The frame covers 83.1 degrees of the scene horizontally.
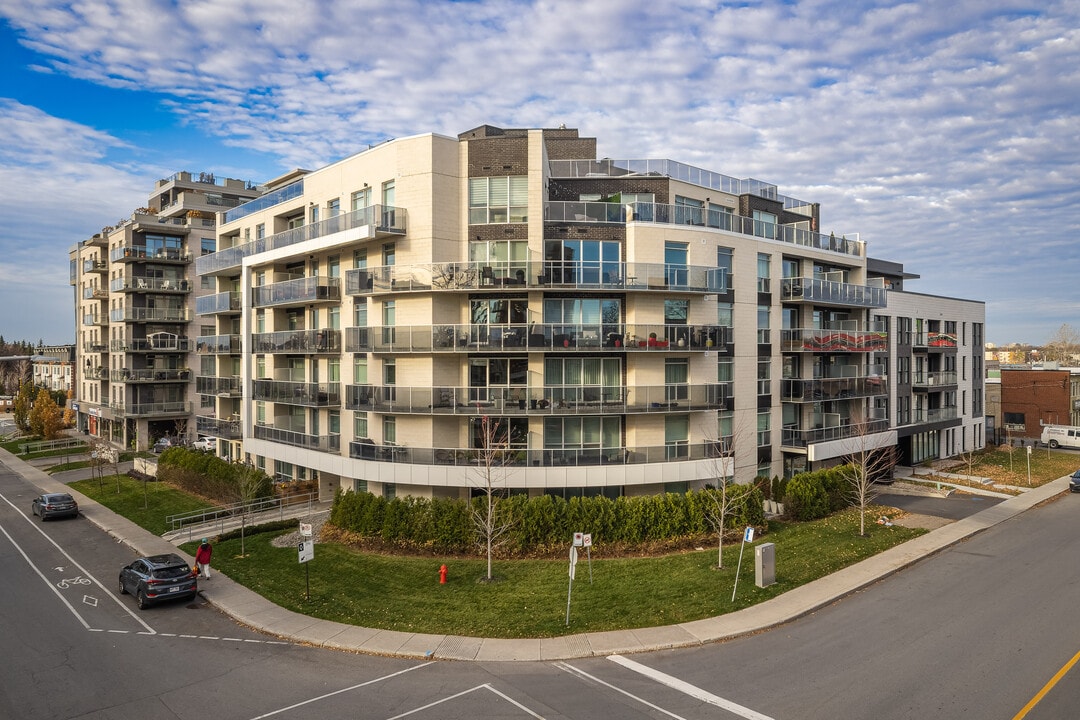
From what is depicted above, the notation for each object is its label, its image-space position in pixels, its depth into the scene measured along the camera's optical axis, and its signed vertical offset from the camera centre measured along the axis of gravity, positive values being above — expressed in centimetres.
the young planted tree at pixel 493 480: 2145 -471
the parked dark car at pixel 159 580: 1817 -668
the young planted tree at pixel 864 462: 2530 -544
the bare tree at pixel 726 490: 2386 -542
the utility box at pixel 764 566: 1877 -643
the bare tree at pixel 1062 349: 11325 +174
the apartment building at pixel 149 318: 5050 +364
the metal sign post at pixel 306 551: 1800 -564
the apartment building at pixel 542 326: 2484 +148
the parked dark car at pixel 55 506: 2973 -715
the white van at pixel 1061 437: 4797 -631
